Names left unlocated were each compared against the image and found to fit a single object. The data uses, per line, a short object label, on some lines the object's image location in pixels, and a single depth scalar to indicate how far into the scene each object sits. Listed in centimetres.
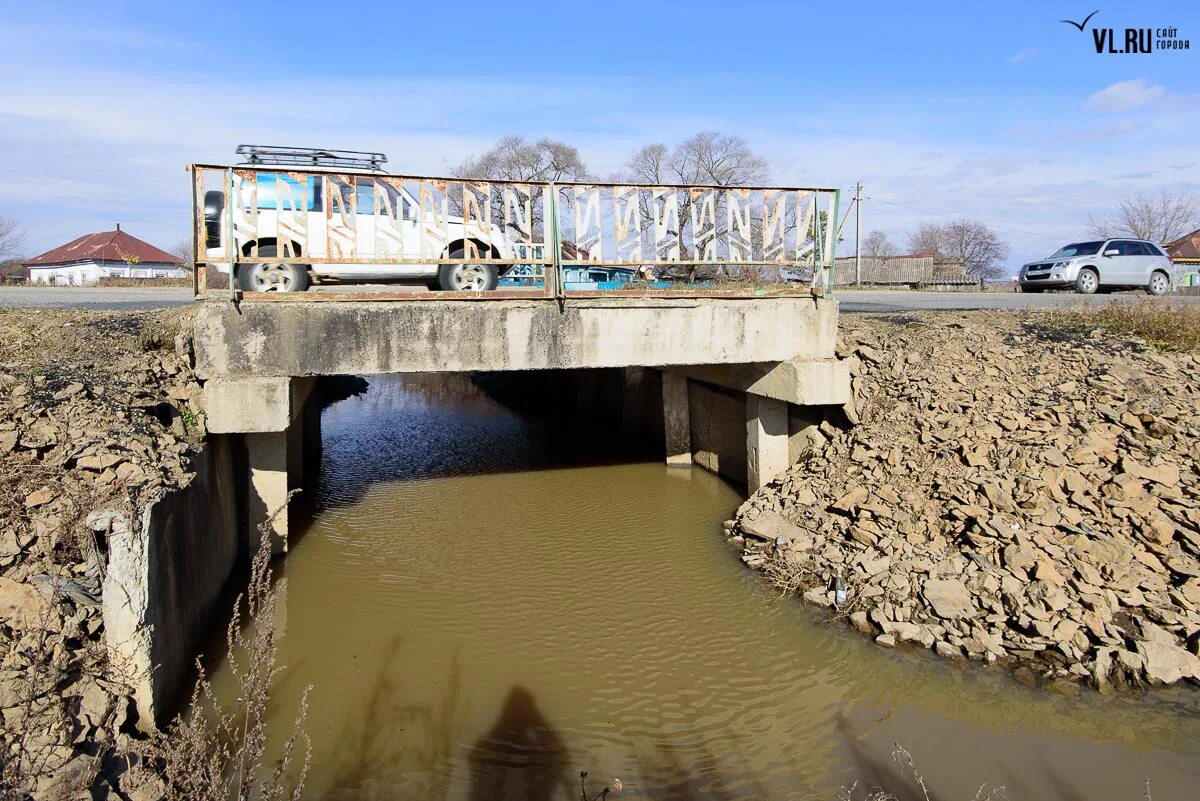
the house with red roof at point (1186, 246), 4371
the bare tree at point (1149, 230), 4588
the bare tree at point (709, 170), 4600
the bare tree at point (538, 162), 4831
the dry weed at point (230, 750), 326
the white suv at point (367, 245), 815
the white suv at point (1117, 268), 1559
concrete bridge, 735
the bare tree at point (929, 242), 7538
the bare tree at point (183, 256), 5487
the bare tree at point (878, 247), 8606
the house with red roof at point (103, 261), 4691
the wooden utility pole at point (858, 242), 3094
